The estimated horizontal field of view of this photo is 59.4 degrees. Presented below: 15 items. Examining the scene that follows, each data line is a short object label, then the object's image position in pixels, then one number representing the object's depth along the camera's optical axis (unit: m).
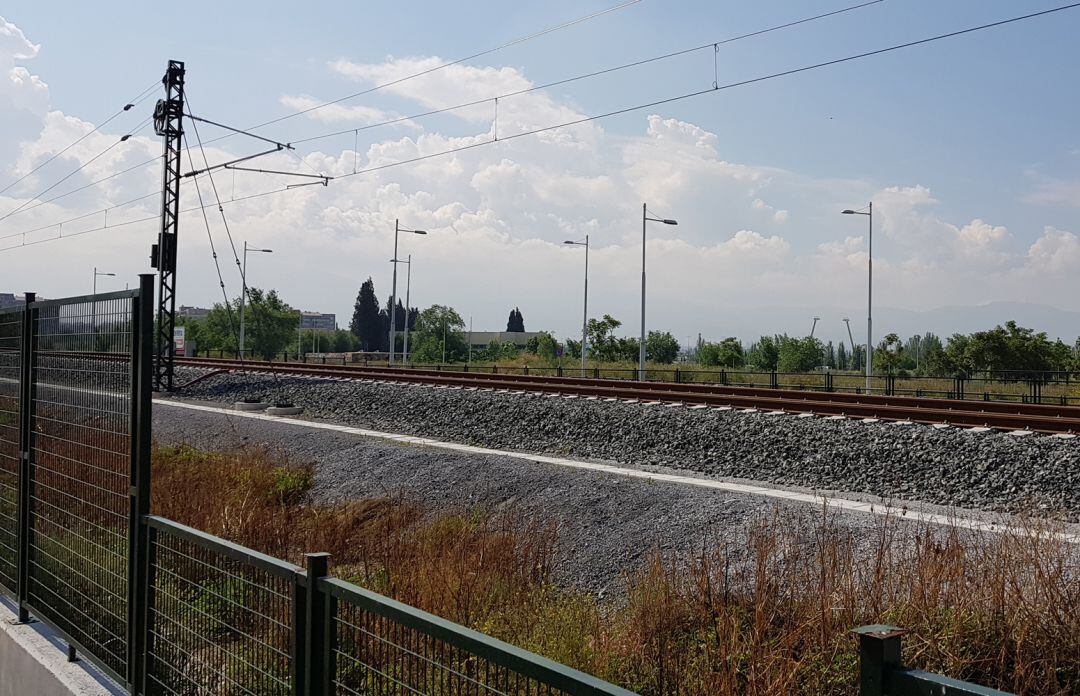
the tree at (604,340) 71.69
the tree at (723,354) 76.38
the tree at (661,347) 93.19
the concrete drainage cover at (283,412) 25.05
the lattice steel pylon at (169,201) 29.92
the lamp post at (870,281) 38.42
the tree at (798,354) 86.75
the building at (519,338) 192.12
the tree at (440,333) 119.56
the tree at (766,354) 85.76
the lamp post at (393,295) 53.97
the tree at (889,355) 85.44
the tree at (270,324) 91.38
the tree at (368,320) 177.25
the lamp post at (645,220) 40.01
